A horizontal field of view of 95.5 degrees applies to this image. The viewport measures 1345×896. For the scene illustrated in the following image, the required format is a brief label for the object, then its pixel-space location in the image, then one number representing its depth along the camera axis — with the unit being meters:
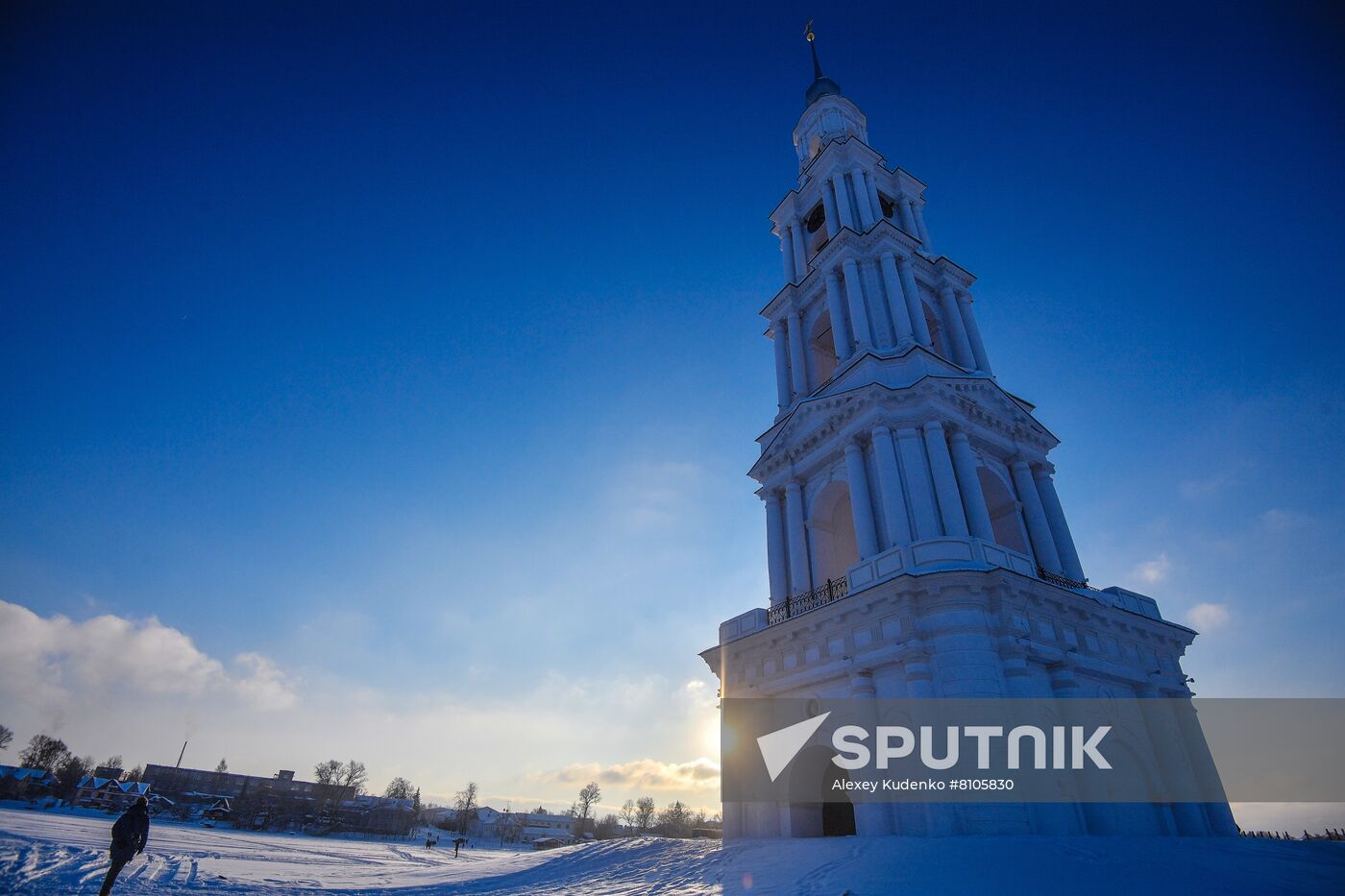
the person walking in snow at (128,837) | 10.86
